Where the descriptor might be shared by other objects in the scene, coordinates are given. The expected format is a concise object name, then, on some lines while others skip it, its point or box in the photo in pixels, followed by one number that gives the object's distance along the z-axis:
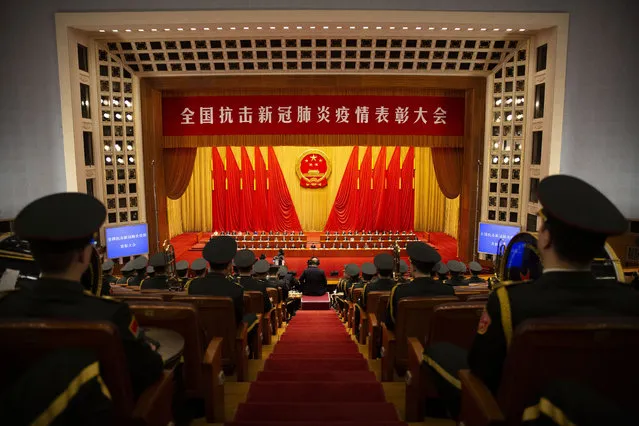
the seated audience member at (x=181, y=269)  6.20
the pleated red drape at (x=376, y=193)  16.20
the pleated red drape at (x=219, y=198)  16.42
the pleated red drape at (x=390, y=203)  16.25
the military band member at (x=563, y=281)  1.36
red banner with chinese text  10.62
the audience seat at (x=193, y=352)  2.13
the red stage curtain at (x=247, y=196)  16.38
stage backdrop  16.27
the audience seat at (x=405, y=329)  2.78
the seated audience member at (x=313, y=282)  9.22
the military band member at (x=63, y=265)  1.41
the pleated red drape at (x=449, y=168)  11.47
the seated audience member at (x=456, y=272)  5.64
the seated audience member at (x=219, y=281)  3.12
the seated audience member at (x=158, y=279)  4.47
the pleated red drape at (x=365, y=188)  16.22
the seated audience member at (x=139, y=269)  5.66
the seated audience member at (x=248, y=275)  4.21
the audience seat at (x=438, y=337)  2.25
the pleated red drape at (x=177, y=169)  11.28
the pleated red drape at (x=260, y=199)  16.42
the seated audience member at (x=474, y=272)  6.26
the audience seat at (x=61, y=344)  1.29
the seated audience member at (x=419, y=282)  3.02
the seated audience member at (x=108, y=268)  5.69
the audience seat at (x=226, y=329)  2.83
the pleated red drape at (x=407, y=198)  16.14
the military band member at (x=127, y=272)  6.08
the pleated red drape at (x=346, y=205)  16.45
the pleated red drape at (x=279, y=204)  16.48
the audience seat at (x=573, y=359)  1.23
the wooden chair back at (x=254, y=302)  3.88
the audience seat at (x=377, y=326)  3.70
